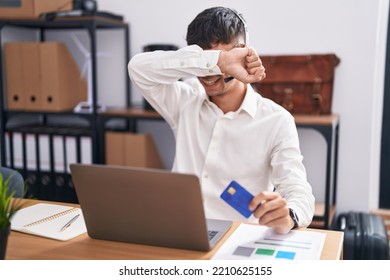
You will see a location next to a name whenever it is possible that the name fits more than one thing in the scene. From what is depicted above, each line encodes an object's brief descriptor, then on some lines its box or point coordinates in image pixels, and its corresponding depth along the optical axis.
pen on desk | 1.01
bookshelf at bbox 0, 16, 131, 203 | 2.53
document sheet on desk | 0.85
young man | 1.26
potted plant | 0.76
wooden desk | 0.86
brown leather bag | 2.35
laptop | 0.79
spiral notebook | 0.98
